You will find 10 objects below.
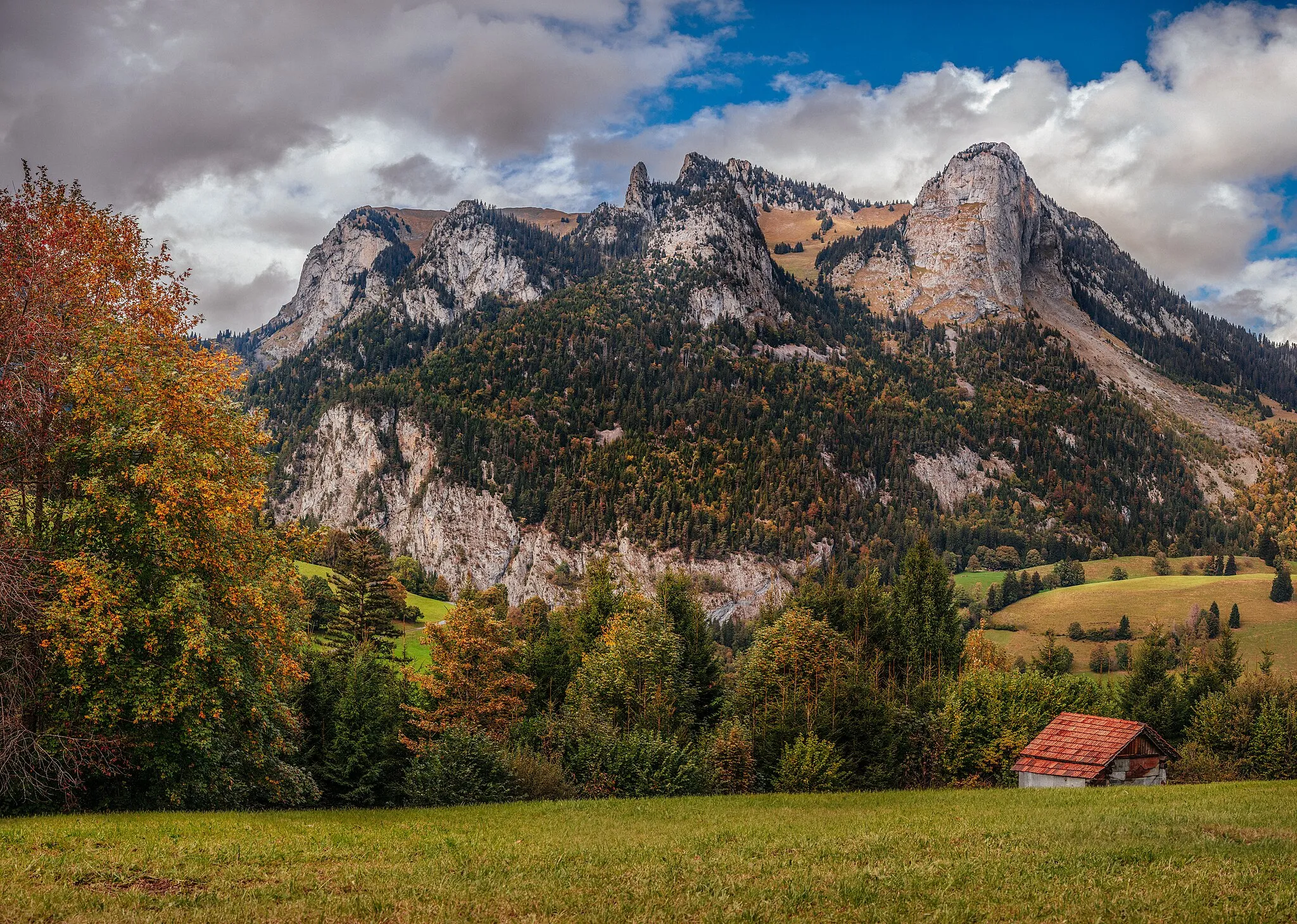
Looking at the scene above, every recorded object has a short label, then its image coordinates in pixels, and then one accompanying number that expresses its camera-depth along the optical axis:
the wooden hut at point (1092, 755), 53.28
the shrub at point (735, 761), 50.75
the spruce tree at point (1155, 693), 76.69
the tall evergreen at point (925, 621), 83.12
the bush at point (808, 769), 47.03
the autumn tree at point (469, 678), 57.72
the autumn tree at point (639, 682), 57.31
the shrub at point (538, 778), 41.56
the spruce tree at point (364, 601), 80.81
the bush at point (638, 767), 42.75
